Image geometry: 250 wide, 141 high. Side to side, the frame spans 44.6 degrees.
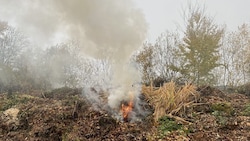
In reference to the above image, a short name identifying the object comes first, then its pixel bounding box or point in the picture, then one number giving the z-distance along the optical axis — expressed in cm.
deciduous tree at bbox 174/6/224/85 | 1812
